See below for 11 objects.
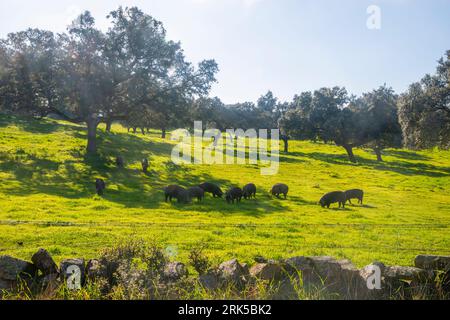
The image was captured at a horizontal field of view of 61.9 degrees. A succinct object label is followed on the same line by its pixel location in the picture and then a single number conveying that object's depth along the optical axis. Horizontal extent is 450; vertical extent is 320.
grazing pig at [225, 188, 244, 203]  27.44
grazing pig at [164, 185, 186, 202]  25.84
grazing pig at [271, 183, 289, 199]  30.84
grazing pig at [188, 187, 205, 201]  26.89
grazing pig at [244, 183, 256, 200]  29.76
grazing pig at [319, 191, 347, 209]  27.47
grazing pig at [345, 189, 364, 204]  29.23
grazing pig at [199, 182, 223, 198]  29.77
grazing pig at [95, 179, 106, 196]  26.36
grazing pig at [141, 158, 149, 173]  37.69
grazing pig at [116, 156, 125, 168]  38.38
